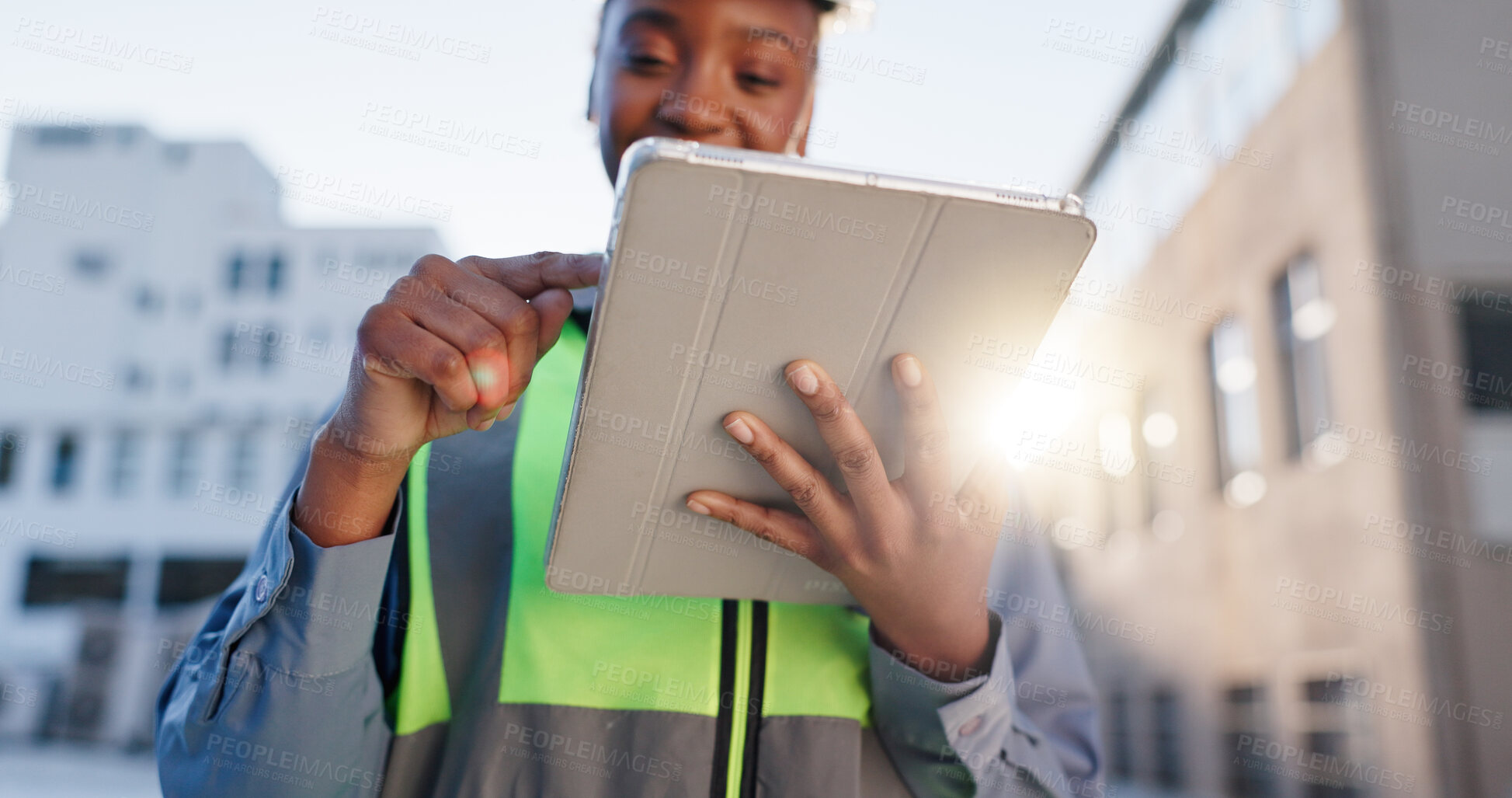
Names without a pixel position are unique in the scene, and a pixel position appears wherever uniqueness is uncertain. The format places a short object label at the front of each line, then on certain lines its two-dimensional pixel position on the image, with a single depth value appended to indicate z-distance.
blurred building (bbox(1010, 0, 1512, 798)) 7.93
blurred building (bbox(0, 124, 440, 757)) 36.78
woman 1.05
